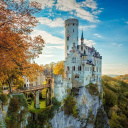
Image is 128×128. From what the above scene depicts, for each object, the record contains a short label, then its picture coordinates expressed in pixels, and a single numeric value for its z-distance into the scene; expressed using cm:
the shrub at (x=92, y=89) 3002
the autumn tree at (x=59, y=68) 3900
